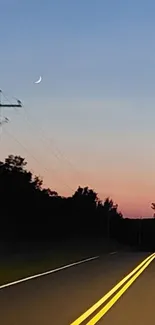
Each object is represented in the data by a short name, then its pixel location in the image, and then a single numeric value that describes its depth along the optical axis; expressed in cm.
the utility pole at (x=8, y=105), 3555
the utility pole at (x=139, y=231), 16340
